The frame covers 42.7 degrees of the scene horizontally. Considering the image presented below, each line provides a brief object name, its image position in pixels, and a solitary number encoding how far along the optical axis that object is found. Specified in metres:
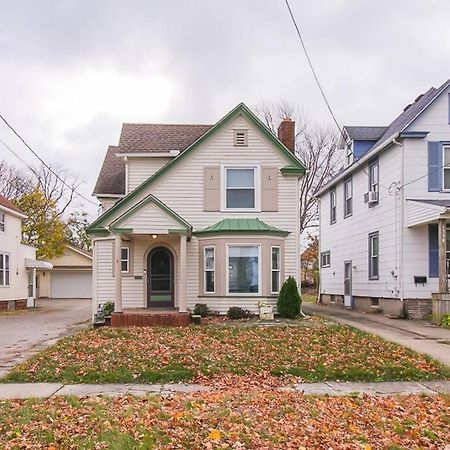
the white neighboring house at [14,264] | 29.31
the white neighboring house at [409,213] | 18.31
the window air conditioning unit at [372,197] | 21.08
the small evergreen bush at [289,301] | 17.42
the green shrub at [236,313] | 17.31
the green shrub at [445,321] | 16.13
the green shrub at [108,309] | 17.27
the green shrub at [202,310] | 17.75
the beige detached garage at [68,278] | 43.22
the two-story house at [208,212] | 18.23
